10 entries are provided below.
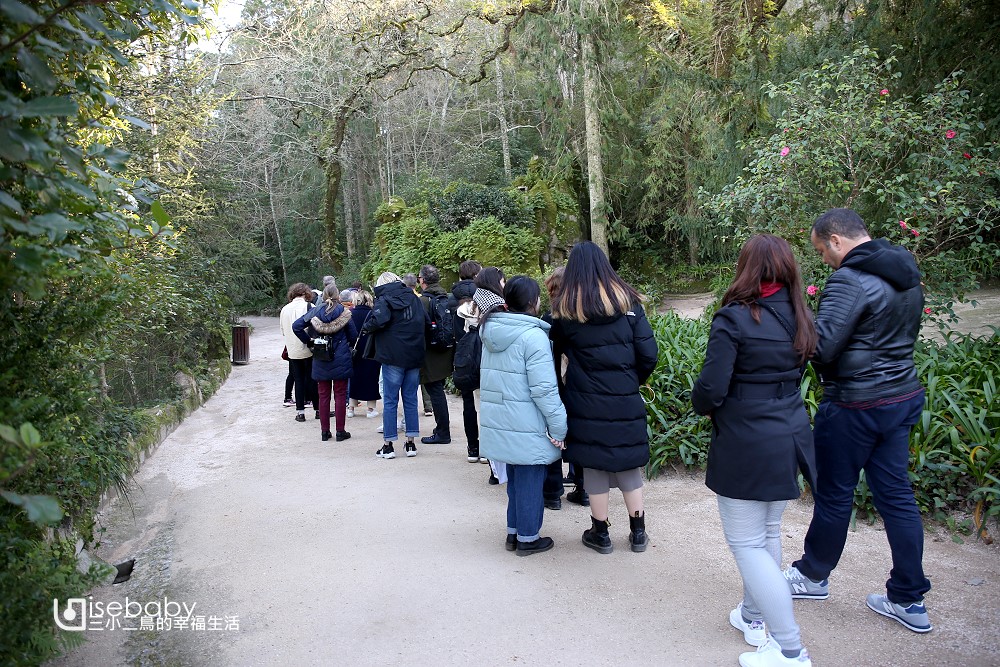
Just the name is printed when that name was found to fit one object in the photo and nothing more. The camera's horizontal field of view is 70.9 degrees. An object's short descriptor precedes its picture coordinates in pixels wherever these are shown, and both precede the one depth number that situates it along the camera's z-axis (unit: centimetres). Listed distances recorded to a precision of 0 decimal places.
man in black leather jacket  341
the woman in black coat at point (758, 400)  316
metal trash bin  1548
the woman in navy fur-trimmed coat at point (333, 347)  763
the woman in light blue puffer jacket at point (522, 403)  427
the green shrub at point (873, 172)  618
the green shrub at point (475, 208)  1619
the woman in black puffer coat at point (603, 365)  418
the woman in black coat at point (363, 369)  833
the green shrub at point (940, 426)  452
